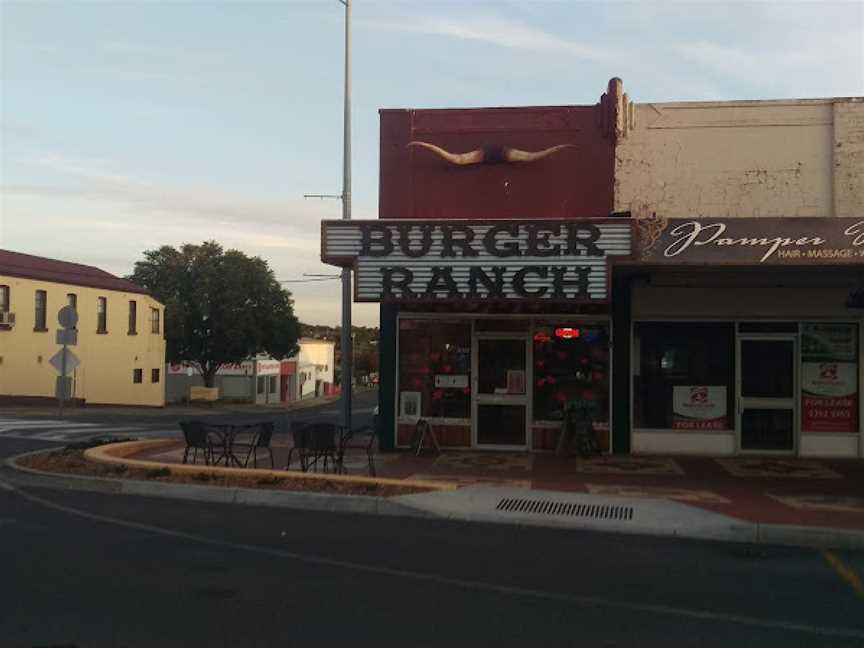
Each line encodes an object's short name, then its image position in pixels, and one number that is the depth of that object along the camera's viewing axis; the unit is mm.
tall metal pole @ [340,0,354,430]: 16484
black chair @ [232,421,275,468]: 12742
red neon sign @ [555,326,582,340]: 14656
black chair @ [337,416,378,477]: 11859
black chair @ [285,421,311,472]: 11703
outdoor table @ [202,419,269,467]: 12445
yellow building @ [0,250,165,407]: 37688
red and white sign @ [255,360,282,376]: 63156
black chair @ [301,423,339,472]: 11656
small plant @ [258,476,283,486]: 11047
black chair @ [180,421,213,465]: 12250
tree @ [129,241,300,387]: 55406
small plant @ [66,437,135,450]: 14336
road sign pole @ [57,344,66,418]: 16094
